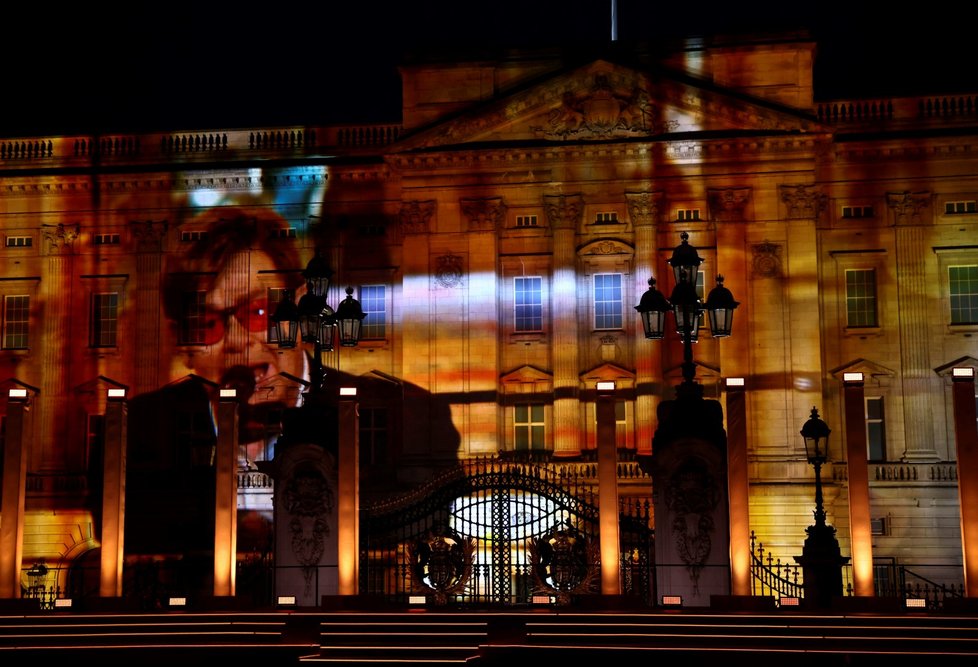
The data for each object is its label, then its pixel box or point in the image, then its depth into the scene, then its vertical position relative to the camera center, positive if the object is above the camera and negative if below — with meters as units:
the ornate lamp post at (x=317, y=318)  26.47 +4.50
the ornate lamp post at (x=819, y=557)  26.83 -0.11
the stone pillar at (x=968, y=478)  24.33 +1.19
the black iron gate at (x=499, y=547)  26.33 +0.15
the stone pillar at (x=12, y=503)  26.56 +1.06
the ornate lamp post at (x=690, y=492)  24.83 +1.04
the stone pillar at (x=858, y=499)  24.72 +0.87
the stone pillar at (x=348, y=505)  25.62 +0.92
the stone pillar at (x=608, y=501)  25.02 +0.91
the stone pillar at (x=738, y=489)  24.58 +1.07
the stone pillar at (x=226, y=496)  25.84 +1.12
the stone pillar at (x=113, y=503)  26.08 +1.02
